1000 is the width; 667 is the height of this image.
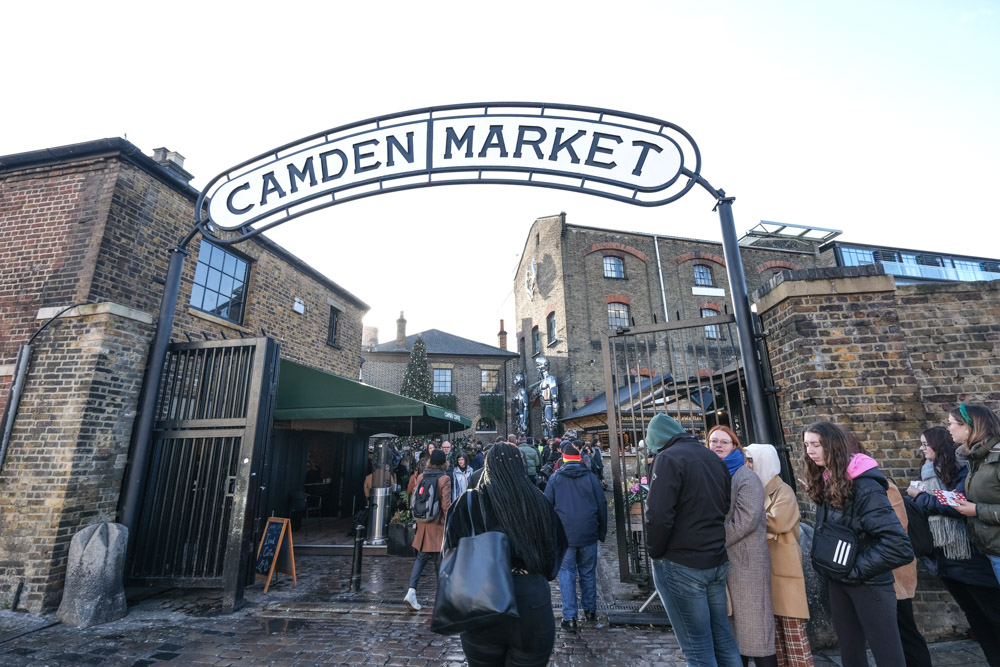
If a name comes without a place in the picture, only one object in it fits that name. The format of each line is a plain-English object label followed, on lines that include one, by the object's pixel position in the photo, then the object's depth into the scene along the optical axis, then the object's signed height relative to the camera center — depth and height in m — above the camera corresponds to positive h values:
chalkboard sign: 5.75 -0.93
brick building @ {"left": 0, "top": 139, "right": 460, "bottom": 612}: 5.00 +1.91
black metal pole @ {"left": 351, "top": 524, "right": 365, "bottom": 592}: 5.58 -1.02
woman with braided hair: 2.25 -0.38
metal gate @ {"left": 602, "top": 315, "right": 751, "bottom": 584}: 4.82 +0.50
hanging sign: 5.28 +3.68
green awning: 8.02 +1.27
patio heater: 8.09 -0.41
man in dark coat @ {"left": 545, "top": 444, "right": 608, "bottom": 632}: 4.30 -0.54
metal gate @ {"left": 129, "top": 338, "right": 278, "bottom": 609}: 5.34 +0.02
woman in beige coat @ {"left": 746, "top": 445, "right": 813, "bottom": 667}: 2.83 -0.72
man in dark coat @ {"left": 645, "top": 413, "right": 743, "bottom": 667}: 2.68 -0.47
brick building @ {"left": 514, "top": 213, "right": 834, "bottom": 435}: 18.67 +7.63
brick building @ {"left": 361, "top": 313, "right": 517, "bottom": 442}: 24.82 +5.18
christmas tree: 22.92 +4.51
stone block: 4.64 -1.03
